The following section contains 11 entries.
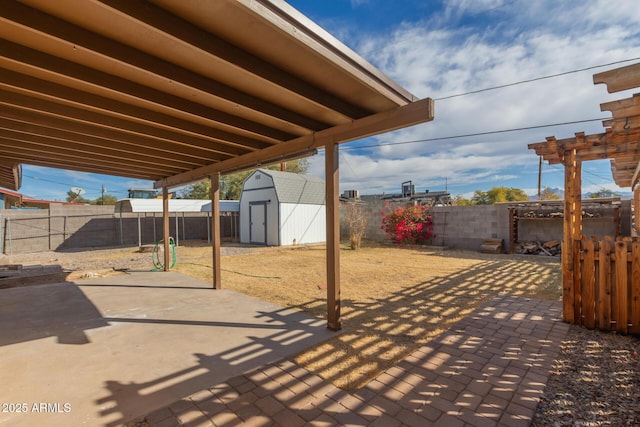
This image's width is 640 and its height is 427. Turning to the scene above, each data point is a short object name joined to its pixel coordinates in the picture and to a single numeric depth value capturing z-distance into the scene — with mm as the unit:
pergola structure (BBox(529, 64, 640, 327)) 3498
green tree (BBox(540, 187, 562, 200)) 22166
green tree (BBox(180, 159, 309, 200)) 28906
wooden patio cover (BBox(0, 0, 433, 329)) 1730
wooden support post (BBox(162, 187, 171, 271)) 7206
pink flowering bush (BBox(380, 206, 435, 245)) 12180
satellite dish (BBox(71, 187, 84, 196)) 21248
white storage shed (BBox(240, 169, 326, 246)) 13820
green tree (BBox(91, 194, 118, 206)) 34931
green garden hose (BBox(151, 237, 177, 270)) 7854
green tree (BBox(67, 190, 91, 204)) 33875
